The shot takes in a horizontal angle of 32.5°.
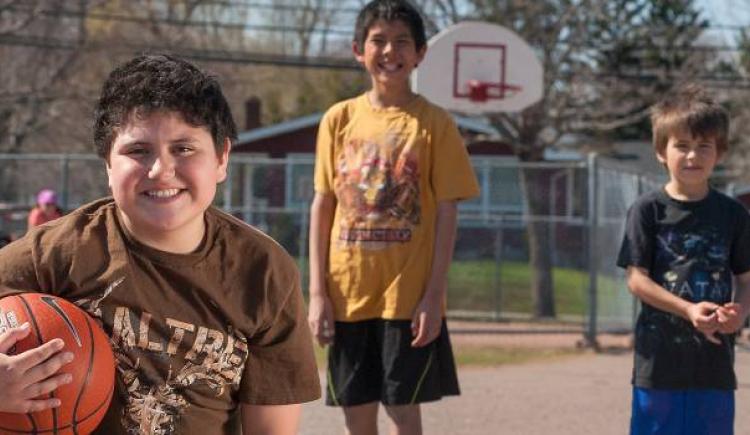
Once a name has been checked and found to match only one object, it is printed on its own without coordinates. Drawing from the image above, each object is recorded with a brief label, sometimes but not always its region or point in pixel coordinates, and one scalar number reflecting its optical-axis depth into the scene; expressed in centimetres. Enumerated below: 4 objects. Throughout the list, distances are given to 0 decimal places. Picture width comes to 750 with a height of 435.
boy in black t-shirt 511
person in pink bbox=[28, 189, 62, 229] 1318
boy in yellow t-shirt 543
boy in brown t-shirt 297
